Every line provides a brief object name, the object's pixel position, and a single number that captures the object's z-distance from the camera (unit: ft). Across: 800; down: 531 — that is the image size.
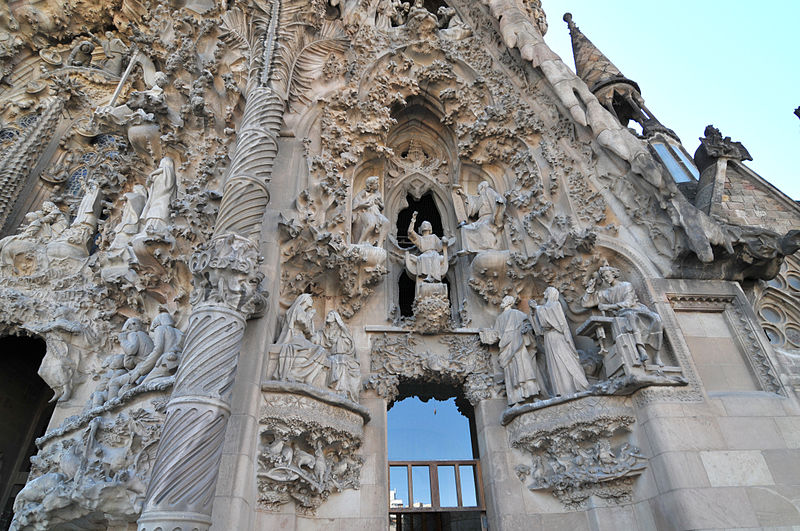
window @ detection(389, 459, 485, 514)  20.33
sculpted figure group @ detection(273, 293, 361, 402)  17.92
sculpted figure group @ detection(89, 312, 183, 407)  17.37
